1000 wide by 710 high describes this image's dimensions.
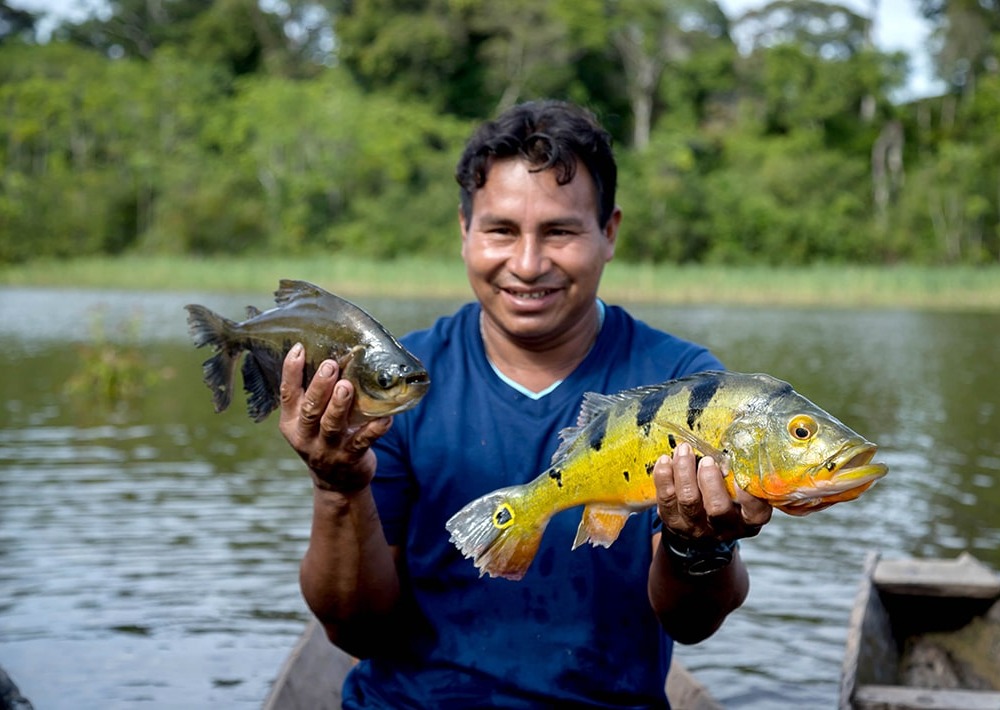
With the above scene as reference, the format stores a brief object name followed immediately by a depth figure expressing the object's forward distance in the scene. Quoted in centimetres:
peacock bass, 231
